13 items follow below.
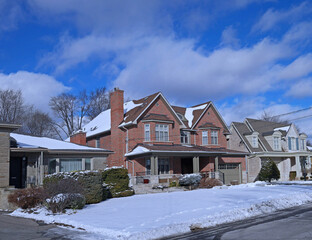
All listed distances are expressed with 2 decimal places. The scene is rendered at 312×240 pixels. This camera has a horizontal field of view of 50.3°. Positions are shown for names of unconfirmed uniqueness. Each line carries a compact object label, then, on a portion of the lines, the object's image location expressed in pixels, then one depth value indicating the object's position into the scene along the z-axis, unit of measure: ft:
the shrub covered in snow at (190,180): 88.84
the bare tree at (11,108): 152.25
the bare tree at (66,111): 181.57
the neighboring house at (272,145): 128.16
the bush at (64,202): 50.85
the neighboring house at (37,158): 68.59
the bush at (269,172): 109.70
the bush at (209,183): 89.94
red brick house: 101.35
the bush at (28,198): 55.42
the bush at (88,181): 58.54
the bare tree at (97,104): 189.75
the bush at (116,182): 73.00
